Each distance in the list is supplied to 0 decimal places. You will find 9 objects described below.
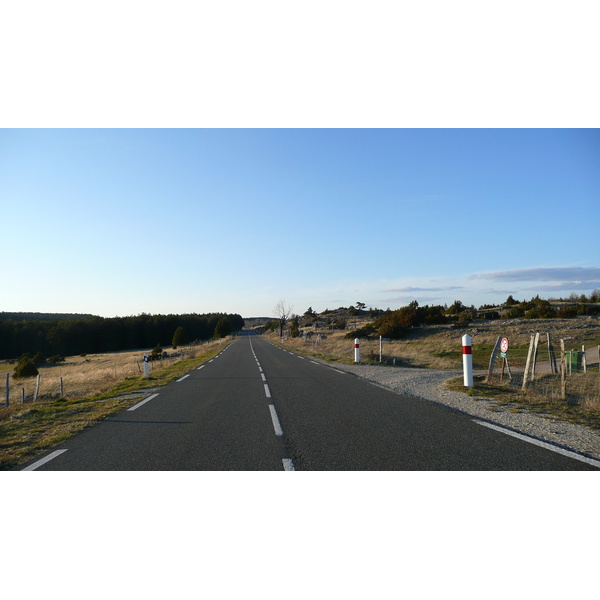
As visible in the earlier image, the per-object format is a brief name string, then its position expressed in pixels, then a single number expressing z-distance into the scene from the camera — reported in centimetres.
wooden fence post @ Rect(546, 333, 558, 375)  1297
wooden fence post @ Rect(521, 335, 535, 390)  881
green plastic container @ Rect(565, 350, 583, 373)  1373
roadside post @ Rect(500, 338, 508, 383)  982
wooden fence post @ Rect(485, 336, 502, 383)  1035
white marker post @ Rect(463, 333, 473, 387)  941
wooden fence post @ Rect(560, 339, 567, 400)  802
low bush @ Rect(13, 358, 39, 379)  3741
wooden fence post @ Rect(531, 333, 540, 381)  976
